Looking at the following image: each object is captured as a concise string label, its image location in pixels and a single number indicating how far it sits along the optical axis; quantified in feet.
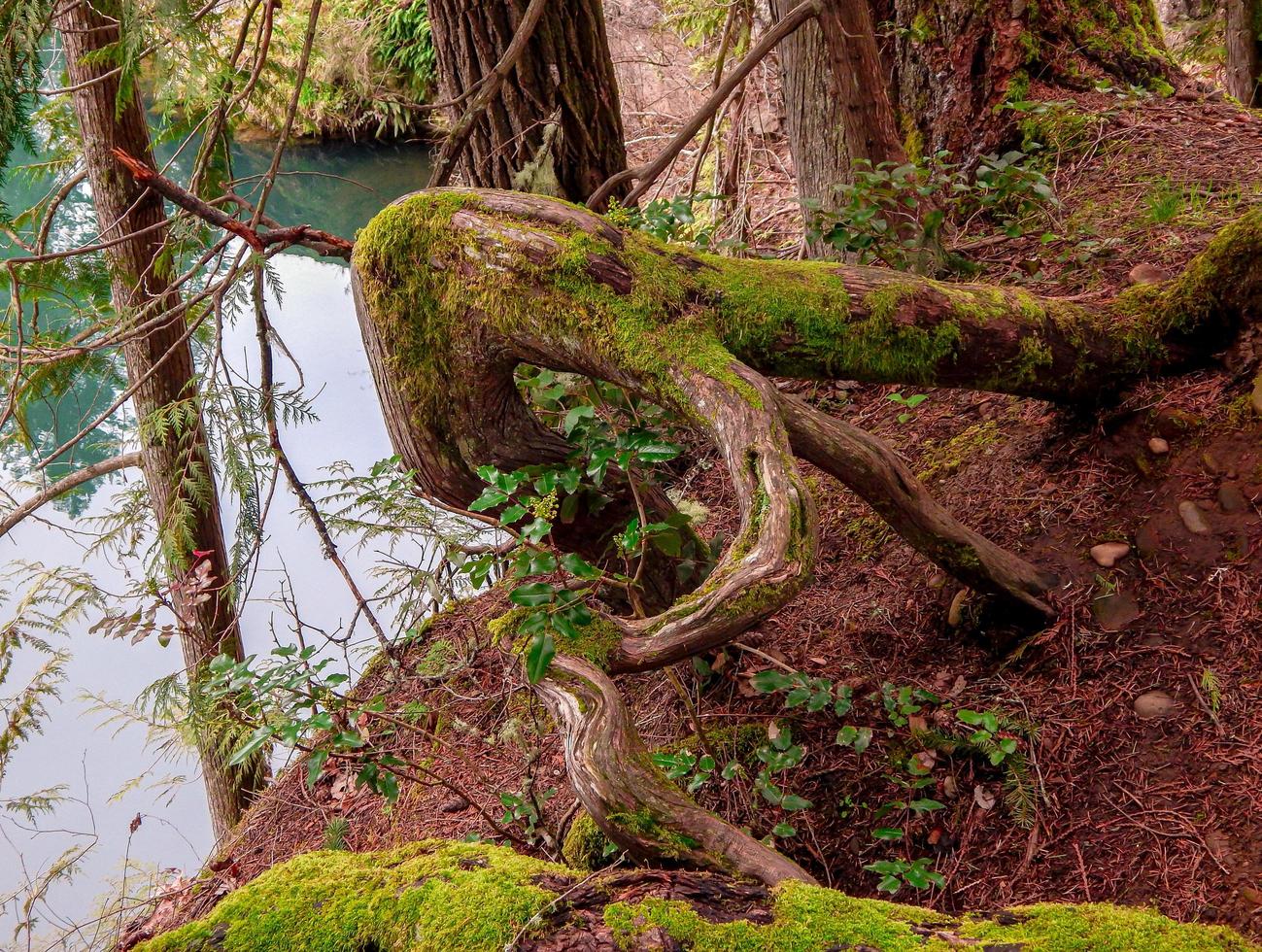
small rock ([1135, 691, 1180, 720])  7.74
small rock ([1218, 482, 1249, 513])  8.51
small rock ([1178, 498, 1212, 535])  8.55
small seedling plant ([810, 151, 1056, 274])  11.23
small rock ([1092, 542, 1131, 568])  8.80
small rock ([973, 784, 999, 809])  7.79
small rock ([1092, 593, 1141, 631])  8.43
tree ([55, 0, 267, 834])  12.83
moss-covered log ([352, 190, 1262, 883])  6.05
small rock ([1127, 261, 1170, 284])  10.61
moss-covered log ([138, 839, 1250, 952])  4.61
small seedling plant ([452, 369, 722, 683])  5.86
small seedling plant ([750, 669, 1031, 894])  7.75
